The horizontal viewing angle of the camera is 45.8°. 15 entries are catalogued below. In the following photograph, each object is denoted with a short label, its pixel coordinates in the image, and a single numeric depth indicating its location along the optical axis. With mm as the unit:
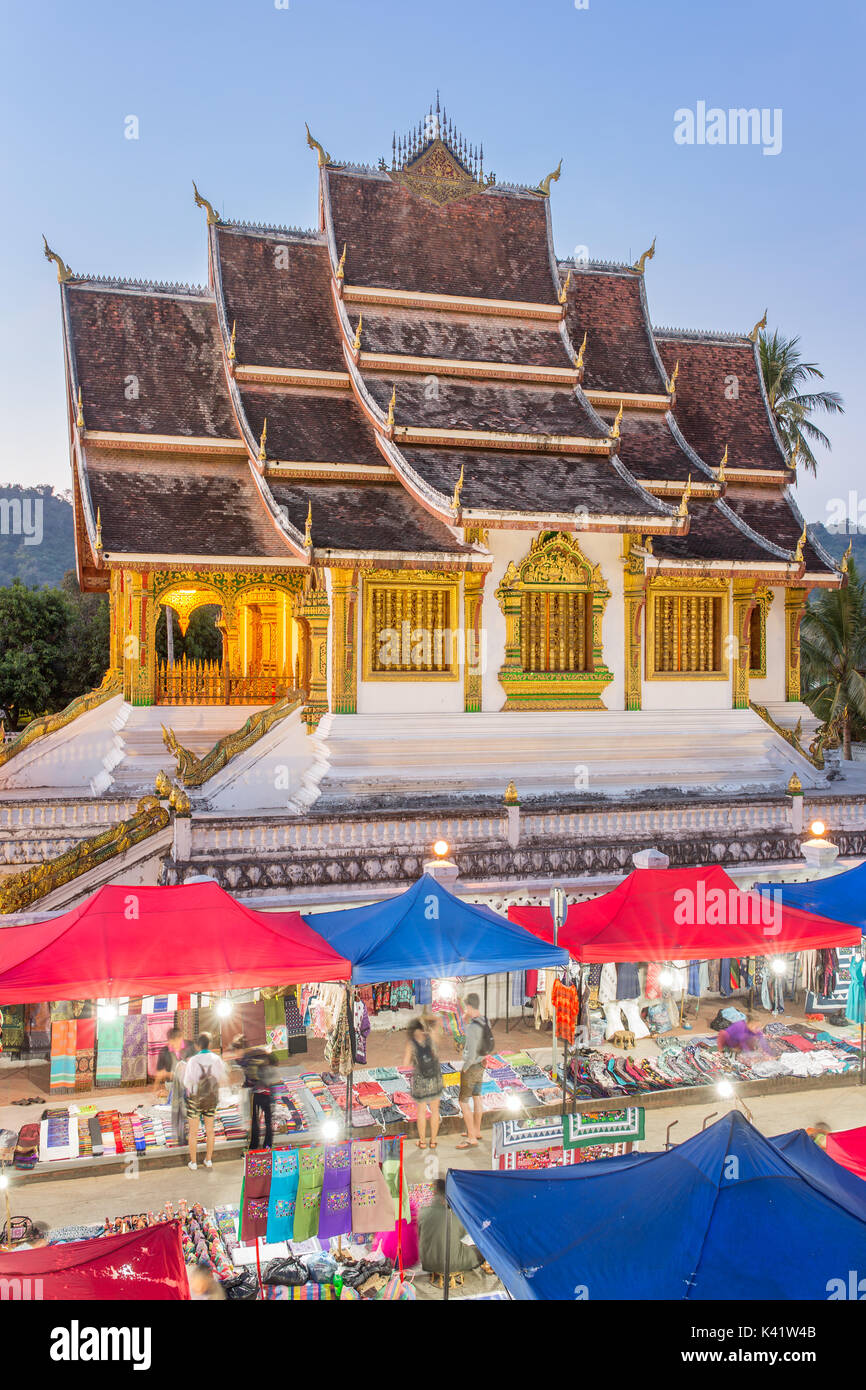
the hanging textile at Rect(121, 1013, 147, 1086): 10078
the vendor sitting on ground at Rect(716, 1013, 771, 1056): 10477
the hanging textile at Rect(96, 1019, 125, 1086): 9953
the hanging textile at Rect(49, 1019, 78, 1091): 9758
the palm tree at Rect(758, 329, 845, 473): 32719
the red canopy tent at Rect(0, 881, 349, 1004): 8469
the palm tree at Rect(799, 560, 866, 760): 27688
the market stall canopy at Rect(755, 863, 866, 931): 10641
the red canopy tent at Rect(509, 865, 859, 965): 9727
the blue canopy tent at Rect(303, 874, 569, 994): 9148
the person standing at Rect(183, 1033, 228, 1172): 8438
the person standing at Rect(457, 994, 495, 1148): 8844
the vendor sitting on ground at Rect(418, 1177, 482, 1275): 6469
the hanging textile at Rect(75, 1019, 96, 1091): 9867
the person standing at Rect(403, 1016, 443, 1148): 8602
